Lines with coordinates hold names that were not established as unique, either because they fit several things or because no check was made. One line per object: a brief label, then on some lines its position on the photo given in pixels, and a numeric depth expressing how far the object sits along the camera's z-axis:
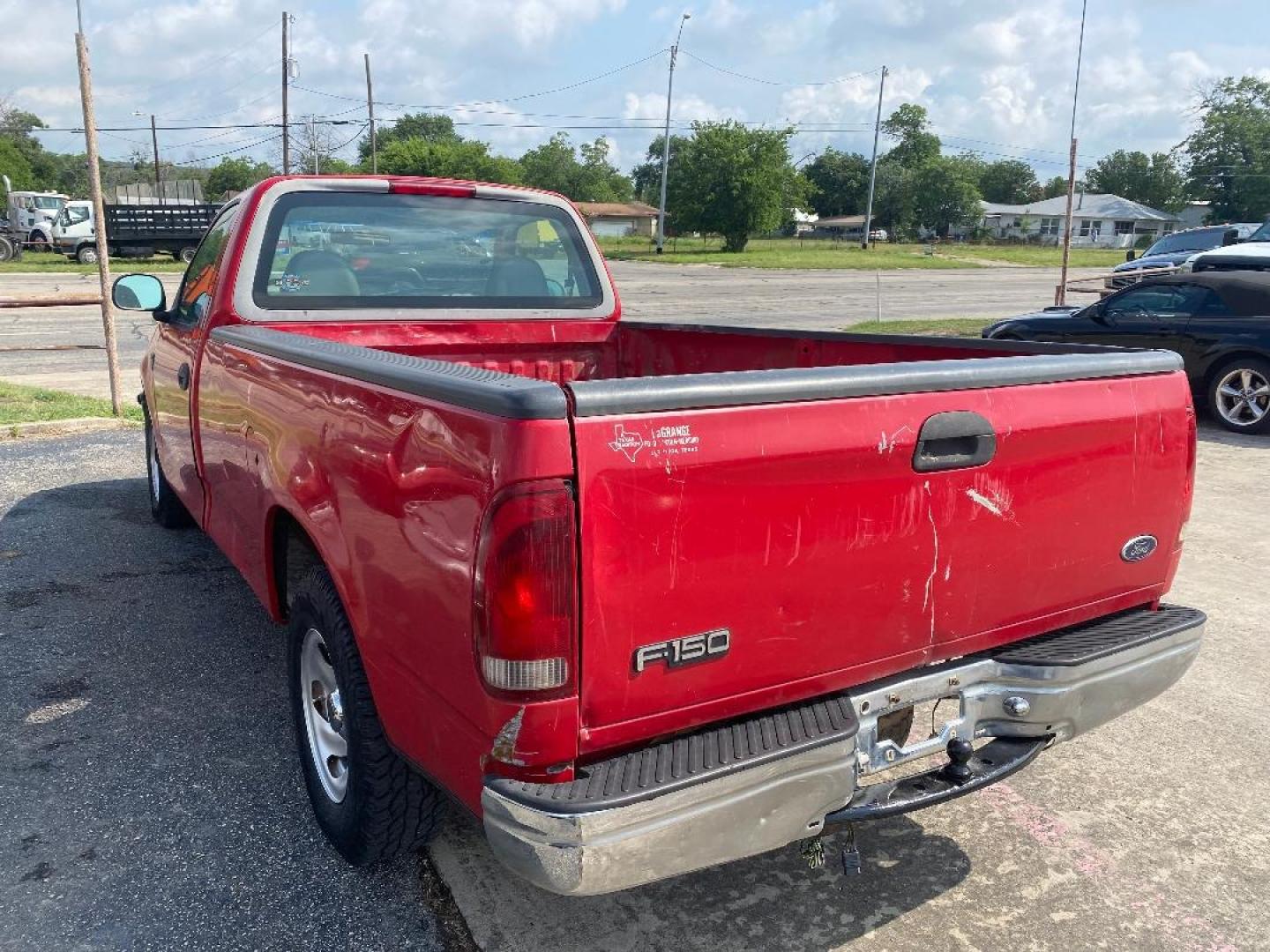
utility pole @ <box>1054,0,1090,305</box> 16.39
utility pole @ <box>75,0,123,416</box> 8.65
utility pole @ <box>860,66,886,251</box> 61.88
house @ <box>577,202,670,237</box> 96.19
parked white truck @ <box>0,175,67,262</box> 35.69
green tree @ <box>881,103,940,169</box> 124.44
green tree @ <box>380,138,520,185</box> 82.44
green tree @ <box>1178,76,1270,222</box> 84.50
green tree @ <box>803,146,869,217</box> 116.19
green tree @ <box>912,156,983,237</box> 100.31
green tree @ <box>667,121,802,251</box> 62.22
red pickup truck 2.03
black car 9.94
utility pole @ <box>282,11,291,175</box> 47.53
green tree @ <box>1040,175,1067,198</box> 136.02
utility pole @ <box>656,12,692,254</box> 52.19
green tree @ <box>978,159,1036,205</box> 132.88
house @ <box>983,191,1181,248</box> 96.25
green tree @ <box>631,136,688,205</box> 109.62
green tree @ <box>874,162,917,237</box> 102.31
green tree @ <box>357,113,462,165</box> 122.94
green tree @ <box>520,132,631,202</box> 104.38
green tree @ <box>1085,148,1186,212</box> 110.25
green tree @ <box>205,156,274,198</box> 100.75
